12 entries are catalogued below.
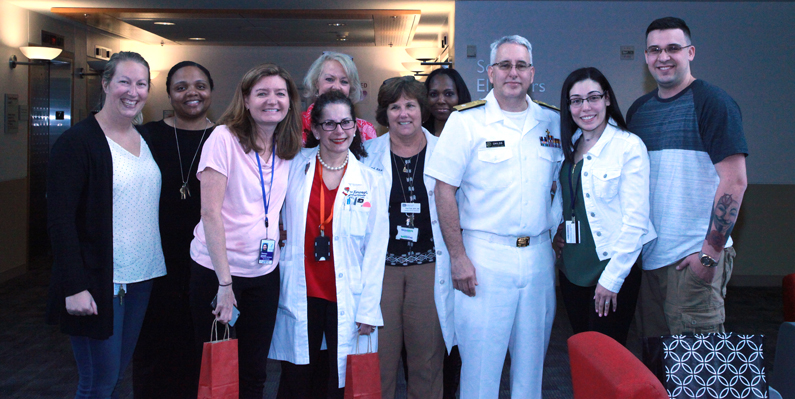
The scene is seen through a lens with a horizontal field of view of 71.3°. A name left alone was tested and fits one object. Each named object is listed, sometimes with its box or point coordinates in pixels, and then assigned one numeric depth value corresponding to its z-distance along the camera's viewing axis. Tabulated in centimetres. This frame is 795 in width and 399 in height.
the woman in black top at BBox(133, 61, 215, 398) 270
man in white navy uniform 249
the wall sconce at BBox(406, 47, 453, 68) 868
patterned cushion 191
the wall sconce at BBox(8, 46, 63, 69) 734
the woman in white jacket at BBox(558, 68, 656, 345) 232
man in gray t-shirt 230
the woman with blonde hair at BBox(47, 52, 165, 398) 213
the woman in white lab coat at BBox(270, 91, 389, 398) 245
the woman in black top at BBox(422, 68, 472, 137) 322
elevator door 790
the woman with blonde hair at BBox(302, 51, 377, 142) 299
